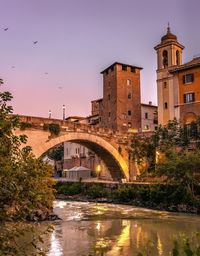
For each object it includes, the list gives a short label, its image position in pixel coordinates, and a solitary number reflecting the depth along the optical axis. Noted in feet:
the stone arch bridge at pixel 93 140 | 105.70
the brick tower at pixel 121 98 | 198.70
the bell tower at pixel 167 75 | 147.33
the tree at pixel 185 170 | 84.38
